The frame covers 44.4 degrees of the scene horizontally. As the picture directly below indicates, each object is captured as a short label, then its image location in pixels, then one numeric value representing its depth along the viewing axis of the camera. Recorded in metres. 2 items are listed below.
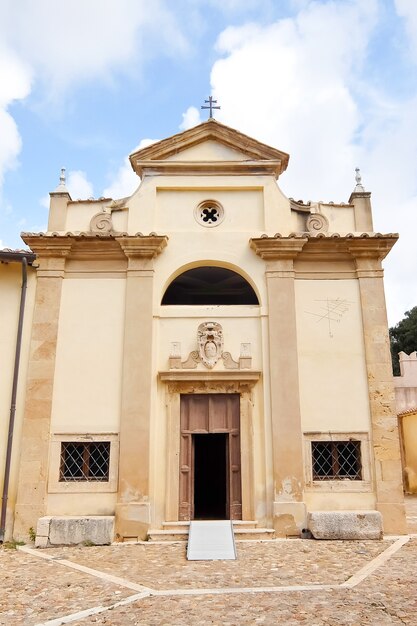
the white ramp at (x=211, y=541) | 7.39
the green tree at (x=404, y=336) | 33.56
